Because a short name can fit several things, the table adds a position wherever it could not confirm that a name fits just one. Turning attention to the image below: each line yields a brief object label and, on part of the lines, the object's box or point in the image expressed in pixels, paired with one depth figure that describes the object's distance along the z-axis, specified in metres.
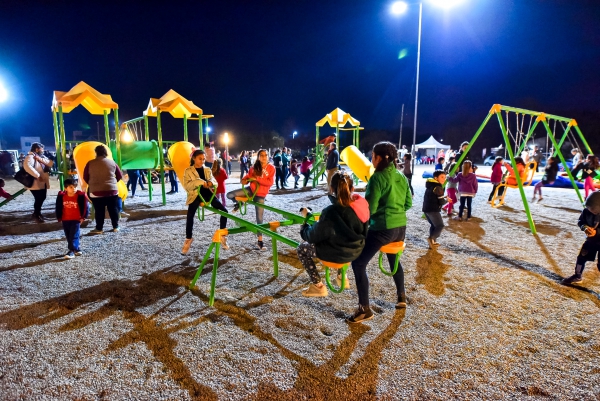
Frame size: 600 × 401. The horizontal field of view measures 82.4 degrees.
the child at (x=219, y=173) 6.59
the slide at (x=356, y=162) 9.41
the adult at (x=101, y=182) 6.57
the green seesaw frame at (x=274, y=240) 3.18
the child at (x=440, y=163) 11.45
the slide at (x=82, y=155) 7.57
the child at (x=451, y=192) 8.91
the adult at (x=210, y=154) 8.58
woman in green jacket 3.25
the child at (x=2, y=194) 7.86
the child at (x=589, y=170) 9.18
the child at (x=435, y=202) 5.76
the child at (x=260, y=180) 5.81
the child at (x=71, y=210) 5.32
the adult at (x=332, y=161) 11.46
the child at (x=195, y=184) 5.35
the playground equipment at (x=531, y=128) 7.14
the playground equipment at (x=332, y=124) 15.93
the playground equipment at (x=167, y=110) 10.21
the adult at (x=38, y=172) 7.82
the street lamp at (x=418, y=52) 15.23
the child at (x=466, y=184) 8.21
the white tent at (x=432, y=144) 35.01
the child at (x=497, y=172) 9.93
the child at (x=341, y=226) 2.96
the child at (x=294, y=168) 17.09
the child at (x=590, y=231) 4.09
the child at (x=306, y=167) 15.06
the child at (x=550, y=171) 10.43
